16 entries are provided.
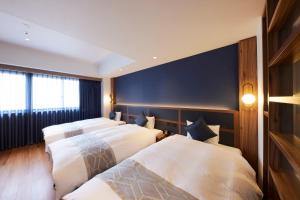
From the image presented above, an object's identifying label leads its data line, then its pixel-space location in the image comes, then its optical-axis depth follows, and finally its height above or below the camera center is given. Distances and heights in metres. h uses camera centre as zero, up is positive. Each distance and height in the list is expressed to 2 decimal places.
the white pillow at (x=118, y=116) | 4.58 -0.62
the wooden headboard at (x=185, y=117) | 2.12 -0.39
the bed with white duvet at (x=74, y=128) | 2.82 -0.75
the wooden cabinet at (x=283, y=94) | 0.83 +0.04
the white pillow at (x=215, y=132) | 2.18 -0.62
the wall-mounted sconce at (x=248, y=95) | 1.85 +0.06
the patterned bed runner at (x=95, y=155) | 1.73 -0.84
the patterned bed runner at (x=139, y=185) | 0.96 -0.74
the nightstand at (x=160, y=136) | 2.88 -0.87
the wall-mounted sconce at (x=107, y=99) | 5.16 +0.02
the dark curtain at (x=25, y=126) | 3.47 -0.79
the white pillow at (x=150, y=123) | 3.36 -0.64
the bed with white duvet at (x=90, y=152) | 1.54 -0.84
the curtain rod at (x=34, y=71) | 3.21 +0.85
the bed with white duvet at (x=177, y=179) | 0.98 -0.74
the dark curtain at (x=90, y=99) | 4.76 +0.02
